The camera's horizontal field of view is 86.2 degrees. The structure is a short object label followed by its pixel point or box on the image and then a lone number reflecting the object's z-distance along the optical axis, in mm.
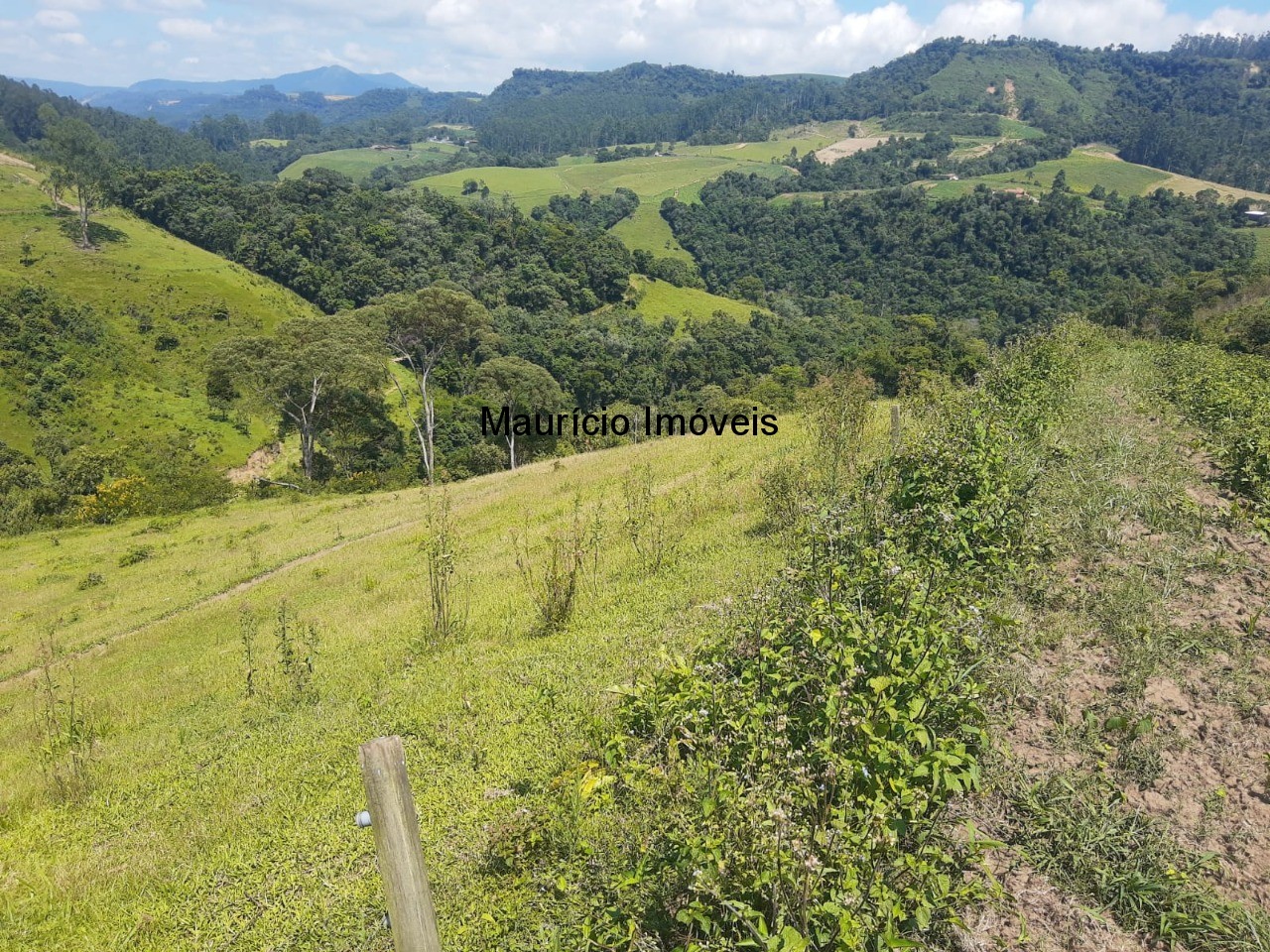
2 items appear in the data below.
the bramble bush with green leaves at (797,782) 2805
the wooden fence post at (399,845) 2656
